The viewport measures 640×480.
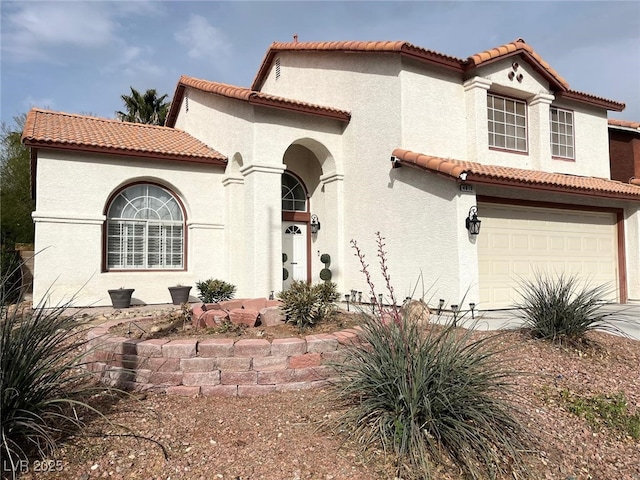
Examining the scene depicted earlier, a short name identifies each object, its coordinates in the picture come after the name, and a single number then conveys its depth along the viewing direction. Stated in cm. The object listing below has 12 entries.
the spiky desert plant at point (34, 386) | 304
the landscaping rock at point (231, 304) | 674
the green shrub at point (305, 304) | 571
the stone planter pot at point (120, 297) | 1016
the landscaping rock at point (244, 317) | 583
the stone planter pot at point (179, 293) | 1084
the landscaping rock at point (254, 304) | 686
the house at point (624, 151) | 1551
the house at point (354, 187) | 991
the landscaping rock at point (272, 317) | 587
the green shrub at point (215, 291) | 1037
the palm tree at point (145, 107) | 2875
